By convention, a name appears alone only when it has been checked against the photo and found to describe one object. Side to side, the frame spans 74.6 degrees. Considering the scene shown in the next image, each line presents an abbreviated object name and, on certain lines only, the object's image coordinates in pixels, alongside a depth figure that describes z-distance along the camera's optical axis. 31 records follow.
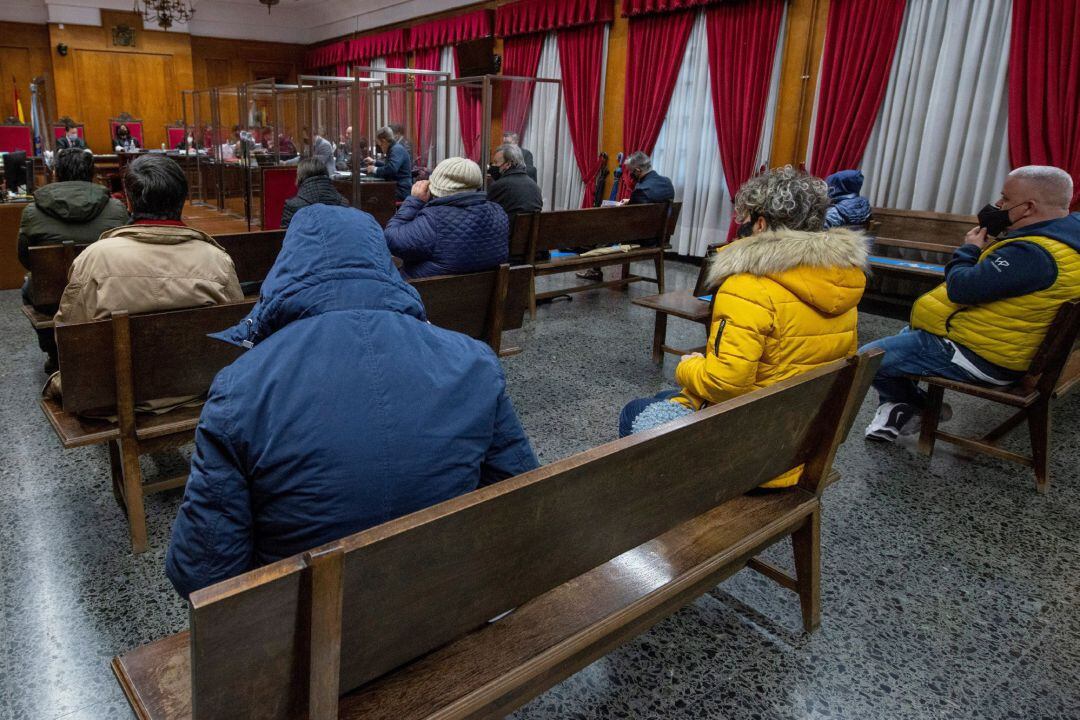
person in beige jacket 2.04
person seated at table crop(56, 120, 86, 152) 9.24
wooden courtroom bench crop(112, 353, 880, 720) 0.81
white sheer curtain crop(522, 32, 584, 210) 8.93
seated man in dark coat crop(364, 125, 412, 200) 6.81
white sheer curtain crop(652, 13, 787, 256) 7.10
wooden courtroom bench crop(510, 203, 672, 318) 4.56
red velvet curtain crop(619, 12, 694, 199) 7.19
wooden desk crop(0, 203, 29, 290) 5.15
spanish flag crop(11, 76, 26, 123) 12.46
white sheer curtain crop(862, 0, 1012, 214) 5.07
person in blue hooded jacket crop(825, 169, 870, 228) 4.71
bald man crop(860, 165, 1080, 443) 2.47
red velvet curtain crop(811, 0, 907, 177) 5.56
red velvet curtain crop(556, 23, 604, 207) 8.20
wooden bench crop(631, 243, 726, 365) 3.48
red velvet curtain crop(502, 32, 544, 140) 9.10
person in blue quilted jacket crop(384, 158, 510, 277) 3.29
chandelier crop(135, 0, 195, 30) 8.98
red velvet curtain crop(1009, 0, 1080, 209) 4.62
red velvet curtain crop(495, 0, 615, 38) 7.93
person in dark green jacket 3.44
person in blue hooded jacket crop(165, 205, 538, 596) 0.95
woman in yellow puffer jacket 1.80
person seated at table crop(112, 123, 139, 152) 10.48
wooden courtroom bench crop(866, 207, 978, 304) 4.97
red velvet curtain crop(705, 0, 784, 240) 6.38
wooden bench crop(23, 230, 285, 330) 2.79
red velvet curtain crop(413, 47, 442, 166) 9.27
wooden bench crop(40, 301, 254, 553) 1.92
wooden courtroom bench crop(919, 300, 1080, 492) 2.51
